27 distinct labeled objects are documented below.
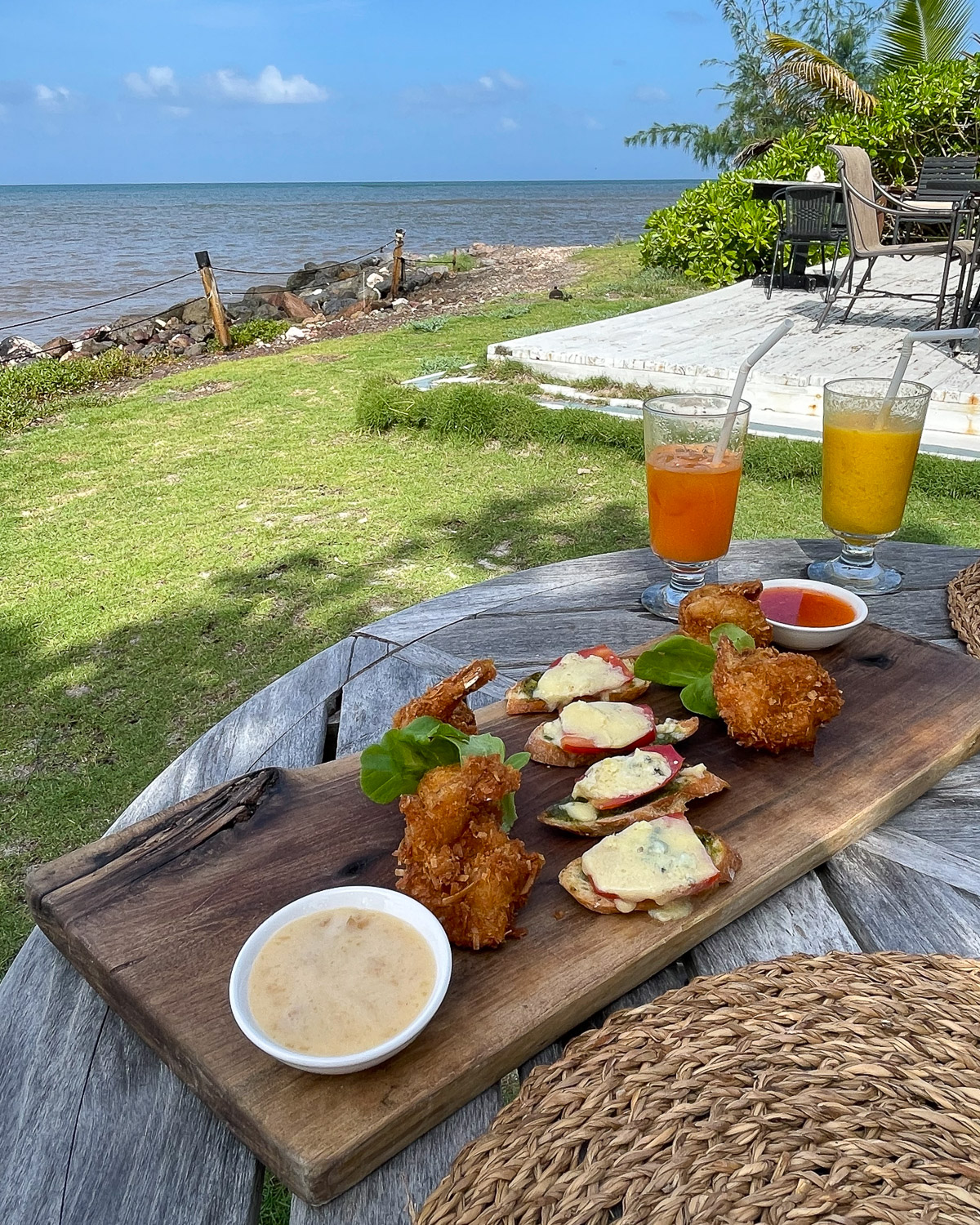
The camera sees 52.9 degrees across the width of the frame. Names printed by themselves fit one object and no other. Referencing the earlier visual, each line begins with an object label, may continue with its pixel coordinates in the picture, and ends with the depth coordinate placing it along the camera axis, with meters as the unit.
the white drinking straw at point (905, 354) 0.72
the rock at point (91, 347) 10.92
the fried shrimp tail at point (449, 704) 0.56
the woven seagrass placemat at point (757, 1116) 0.31
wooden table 0.36
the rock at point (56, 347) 10.97
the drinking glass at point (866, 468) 0.82
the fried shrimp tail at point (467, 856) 0.45
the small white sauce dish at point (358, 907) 0.37
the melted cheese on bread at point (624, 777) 0.53
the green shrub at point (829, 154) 10.77
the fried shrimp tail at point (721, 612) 0.67
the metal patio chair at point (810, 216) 8.35
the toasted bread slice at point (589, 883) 0.47
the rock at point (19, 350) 10.73
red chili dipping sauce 0.71
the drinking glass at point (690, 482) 0.80
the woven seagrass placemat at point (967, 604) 0.72
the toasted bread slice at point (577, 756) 0.57
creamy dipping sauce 0.38
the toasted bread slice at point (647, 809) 0.51
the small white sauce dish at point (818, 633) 0.68
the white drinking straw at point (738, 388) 0.76
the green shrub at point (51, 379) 7.35
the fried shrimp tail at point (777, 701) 0.57
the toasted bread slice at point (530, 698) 0.63
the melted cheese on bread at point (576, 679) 0.62
